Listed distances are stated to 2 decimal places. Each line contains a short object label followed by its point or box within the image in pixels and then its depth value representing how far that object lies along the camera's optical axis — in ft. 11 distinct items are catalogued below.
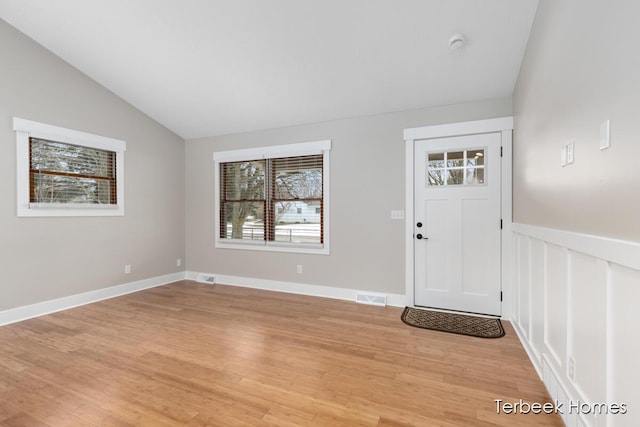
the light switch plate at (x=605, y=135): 3.99
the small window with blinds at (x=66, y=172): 10.77
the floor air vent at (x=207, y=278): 16.06
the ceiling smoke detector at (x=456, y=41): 8.39
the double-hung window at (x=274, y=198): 13.82
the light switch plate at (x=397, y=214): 12.03
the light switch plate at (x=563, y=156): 5.45
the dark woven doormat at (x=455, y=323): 9.45
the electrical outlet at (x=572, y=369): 5.01
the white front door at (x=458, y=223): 10.77
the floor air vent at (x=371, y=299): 12.22
